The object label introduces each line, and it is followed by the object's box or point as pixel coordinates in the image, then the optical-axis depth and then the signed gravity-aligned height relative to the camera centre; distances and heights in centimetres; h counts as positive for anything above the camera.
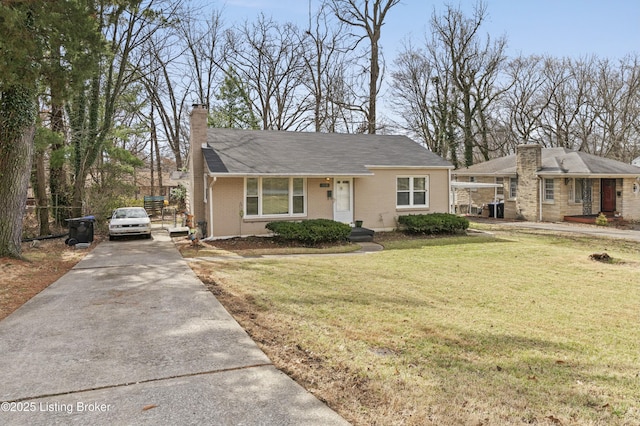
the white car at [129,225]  1645 -64
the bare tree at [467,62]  3531 +1233
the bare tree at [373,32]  2751 +1174
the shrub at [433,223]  1697 -74
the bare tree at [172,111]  3516 +870
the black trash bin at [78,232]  1484 -81
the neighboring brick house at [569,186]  2295 +101
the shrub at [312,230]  1447 -83
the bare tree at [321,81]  3359 +1032
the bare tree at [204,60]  3375 +1246
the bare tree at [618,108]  3662 +854
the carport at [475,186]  2531 +116
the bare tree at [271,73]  3419 +1115
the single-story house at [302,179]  1525 +110
